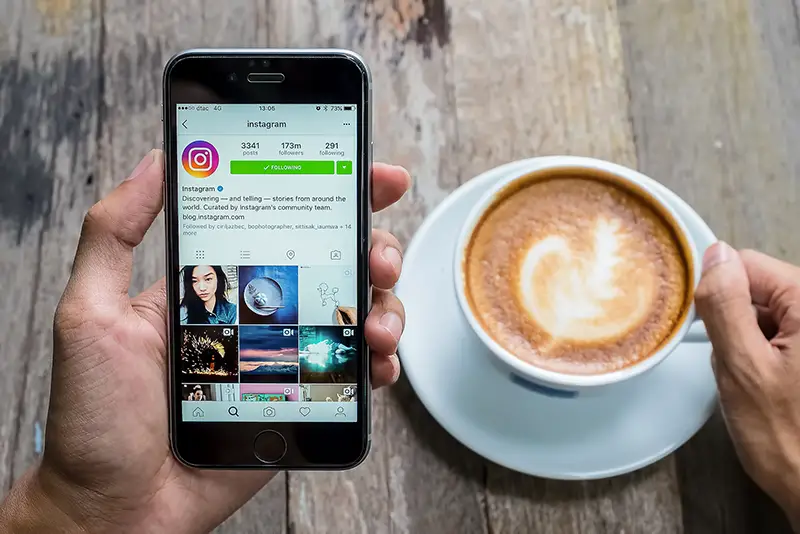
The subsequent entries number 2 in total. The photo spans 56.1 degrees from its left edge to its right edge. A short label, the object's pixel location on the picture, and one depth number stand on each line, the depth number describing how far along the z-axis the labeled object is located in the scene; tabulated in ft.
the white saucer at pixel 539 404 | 2.09
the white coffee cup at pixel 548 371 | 1.85
